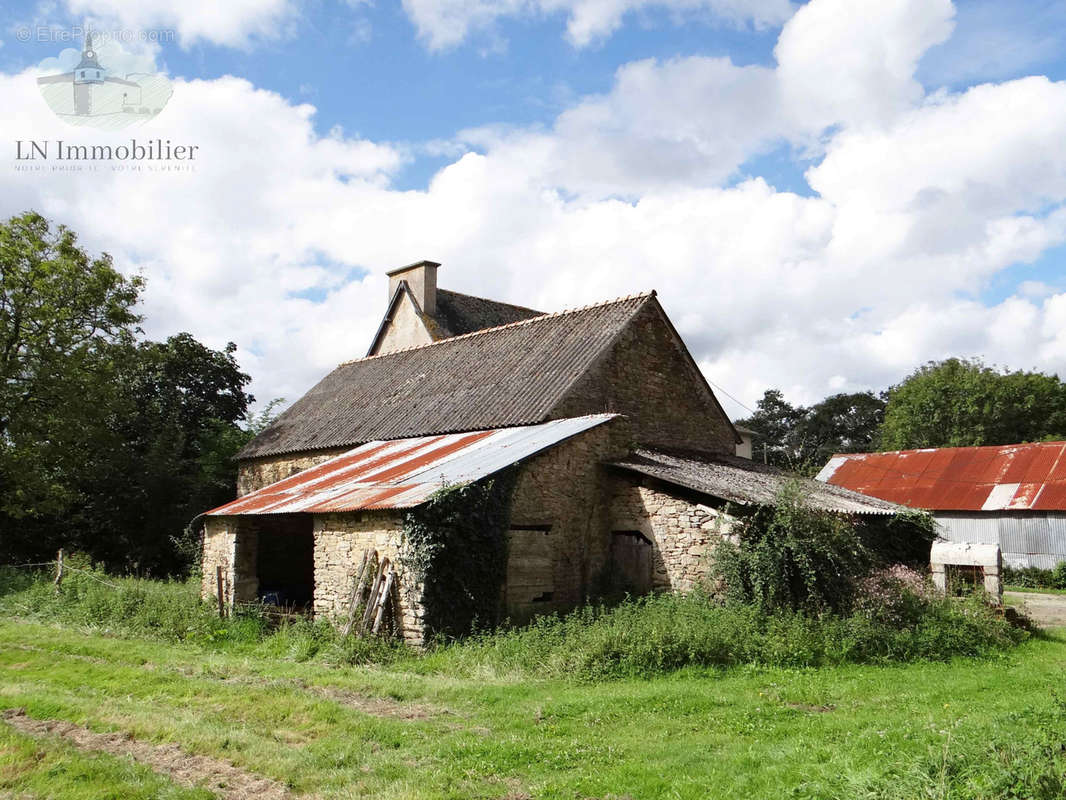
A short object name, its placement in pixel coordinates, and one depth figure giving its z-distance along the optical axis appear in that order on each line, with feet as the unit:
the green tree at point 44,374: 80.18
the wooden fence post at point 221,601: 49.26
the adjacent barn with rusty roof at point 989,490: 88.63
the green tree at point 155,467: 83.92
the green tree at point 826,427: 209.56
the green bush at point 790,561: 41.32
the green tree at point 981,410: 149.38
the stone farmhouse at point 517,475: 44.27
